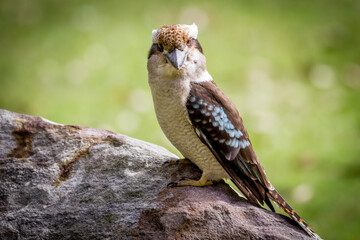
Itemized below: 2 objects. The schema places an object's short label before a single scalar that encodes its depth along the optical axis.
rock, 6.16
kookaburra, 6.90
